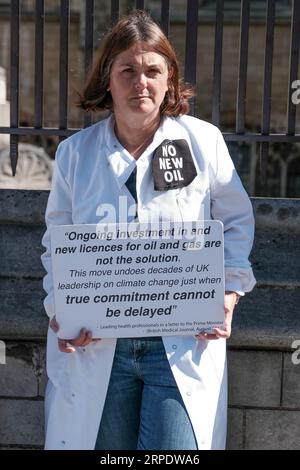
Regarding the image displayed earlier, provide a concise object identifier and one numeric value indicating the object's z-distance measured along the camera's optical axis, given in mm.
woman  2938
